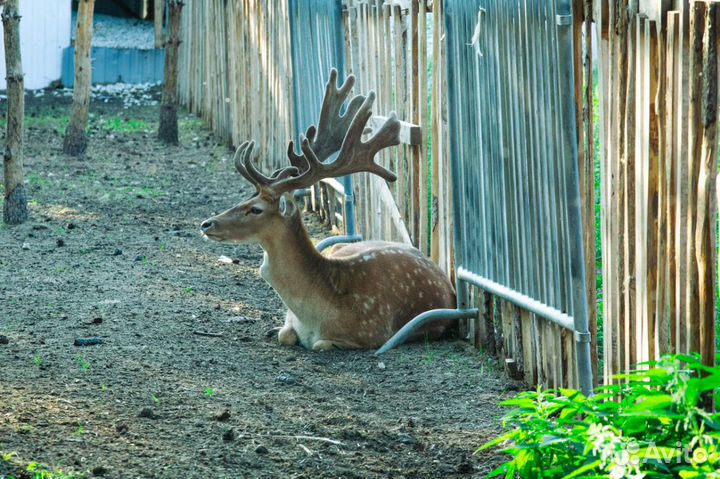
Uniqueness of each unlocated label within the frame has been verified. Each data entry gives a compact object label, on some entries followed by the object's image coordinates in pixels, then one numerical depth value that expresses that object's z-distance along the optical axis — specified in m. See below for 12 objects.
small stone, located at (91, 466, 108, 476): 9.22
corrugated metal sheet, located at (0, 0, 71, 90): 44.66
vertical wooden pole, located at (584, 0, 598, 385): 10.79
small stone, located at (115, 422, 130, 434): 10.37
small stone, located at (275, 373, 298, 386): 12.62
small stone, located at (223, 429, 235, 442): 10.34
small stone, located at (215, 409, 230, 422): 10.96
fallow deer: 14.33
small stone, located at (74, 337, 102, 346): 13.61
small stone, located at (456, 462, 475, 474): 9.89
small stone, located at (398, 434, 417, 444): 10.66
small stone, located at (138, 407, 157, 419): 10.88
